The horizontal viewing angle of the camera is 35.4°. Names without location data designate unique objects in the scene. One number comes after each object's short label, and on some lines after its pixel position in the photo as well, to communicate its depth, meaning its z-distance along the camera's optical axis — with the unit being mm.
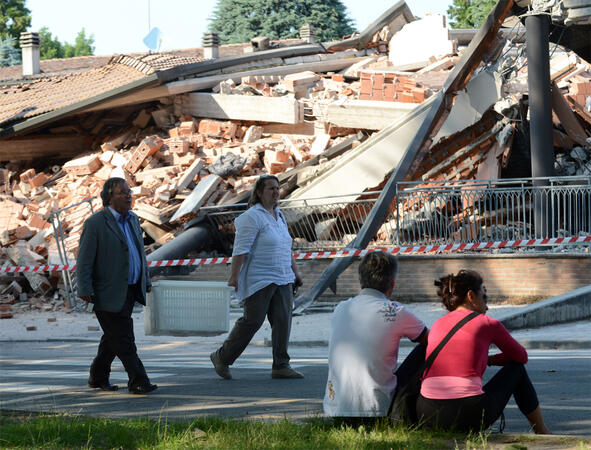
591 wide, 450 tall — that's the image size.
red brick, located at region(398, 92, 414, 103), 22719
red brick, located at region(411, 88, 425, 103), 22594
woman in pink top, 4977
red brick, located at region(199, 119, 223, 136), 24078
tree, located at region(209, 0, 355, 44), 64688
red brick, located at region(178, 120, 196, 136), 24172
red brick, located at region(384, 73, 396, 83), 23609
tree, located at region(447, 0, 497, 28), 67875
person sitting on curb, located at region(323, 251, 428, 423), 5301
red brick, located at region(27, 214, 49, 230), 21328
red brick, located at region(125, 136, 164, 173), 22844
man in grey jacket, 7387
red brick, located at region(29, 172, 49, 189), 24203
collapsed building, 17172
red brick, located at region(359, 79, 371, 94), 23531
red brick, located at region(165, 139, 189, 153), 23070
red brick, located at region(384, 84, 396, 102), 22969
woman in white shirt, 7980
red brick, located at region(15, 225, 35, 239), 20984
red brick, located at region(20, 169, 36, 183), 24375
